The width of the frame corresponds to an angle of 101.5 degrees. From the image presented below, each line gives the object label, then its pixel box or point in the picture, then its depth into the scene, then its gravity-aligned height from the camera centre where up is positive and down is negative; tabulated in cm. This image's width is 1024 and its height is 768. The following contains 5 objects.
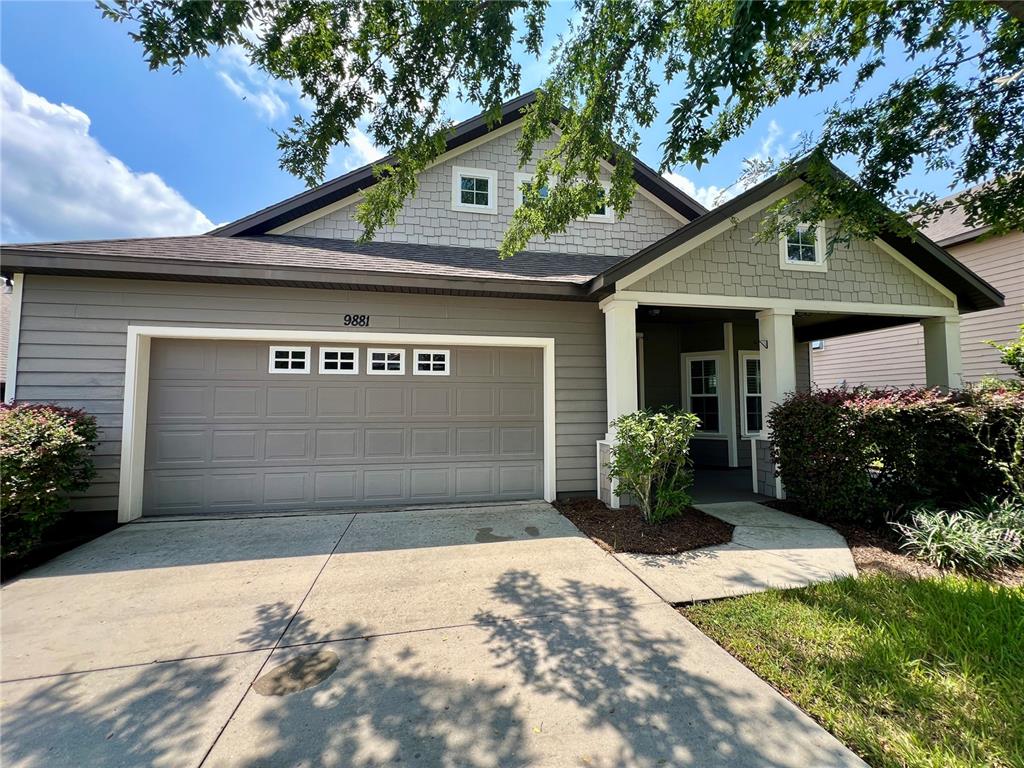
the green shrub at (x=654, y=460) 494 -59
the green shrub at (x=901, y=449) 478 -47
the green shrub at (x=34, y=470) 379 -55
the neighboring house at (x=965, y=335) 904 +185
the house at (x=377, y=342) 522 +97
